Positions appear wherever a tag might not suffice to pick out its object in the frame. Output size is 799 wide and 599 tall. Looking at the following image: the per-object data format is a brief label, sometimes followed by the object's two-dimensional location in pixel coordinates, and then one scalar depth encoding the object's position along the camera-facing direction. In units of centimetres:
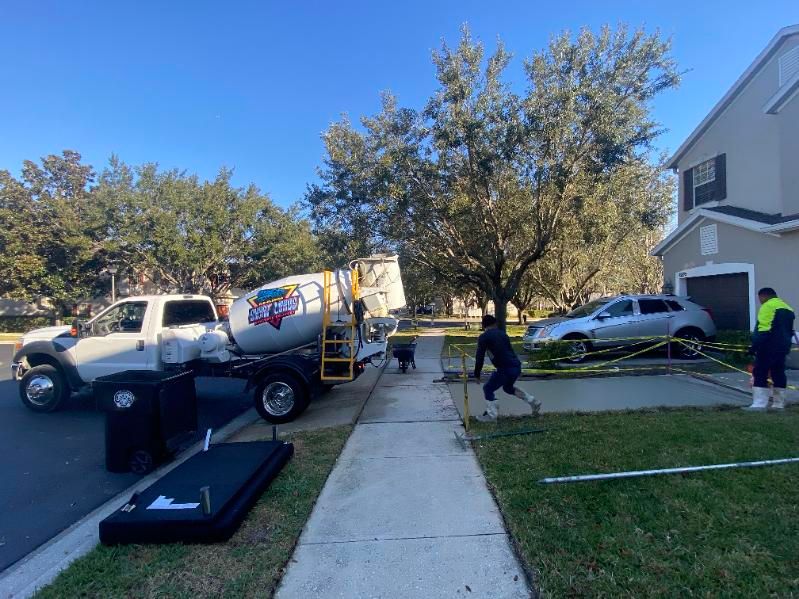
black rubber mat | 368
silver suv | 1295
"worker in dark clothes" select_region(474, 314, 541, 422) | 677
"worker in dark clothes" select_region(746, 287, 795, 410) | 702
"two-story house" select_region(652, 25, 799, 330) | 1166
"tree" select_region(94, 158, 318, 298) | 2952
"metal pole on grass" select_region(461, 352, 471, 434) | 660
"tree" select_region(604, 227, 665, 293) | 3130
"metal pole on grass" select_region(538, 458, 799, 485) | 451
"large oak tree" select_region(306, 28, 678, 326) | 1416
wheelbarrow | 1238
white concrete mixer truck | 829
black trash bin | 541
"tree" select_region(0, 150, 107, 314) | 3048
